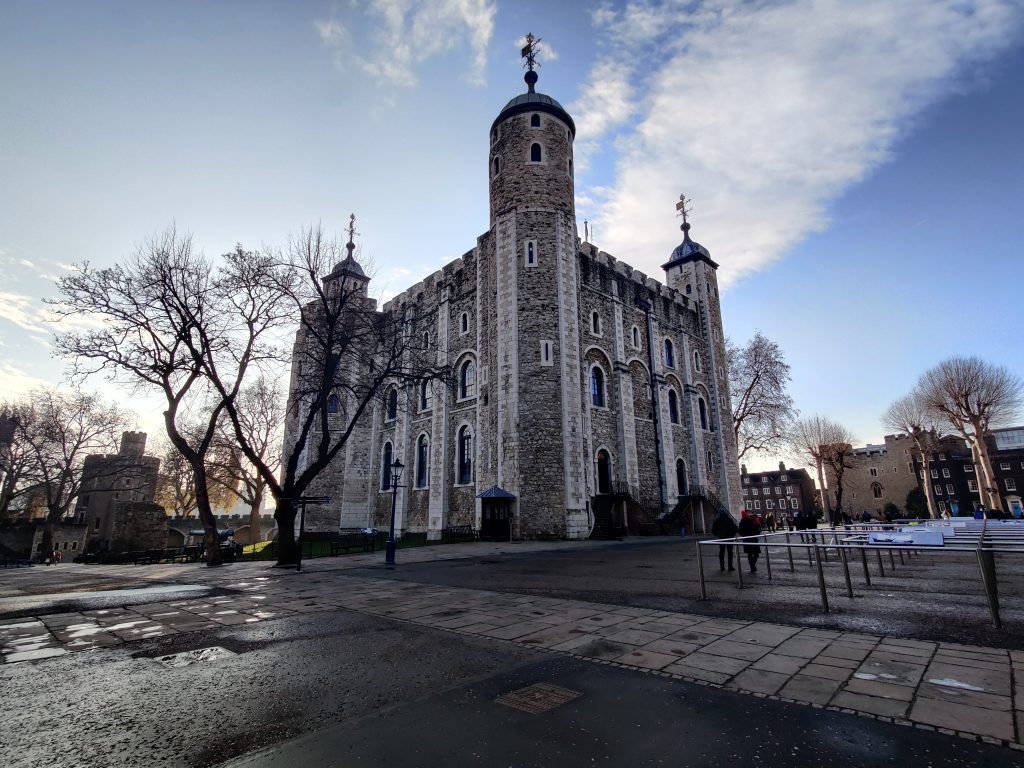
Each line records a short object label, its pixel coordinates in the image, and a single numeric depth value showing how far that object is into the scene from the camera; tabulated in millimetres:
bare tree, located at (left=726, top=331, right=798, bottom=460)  35969
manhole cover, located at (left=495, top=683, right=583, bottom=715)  3258
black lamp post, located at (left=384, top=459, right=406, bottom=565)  13179
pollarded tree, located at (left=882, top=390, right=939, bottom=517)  34422
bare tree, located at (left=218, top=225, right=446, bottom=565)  14617
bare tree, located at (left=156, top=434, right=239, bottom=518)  33797
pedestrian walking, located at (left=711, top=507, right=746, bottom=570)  10784
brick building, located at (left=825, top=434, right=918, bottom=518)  60406
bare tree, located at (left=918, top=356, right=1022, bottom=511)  30047
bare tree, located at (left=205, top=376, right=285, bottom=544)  32594
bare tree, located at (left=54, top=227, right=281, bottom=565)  15172
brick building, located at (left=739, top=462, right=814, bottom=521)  74938
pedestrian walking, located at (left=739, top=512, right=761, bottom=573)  10266
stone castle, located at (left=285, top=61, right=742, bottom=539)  22422
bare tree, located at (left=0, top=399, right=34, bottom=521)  31531
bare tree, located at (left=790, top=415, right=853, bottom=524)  35500
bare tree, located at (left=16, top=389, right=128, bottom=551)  31922
